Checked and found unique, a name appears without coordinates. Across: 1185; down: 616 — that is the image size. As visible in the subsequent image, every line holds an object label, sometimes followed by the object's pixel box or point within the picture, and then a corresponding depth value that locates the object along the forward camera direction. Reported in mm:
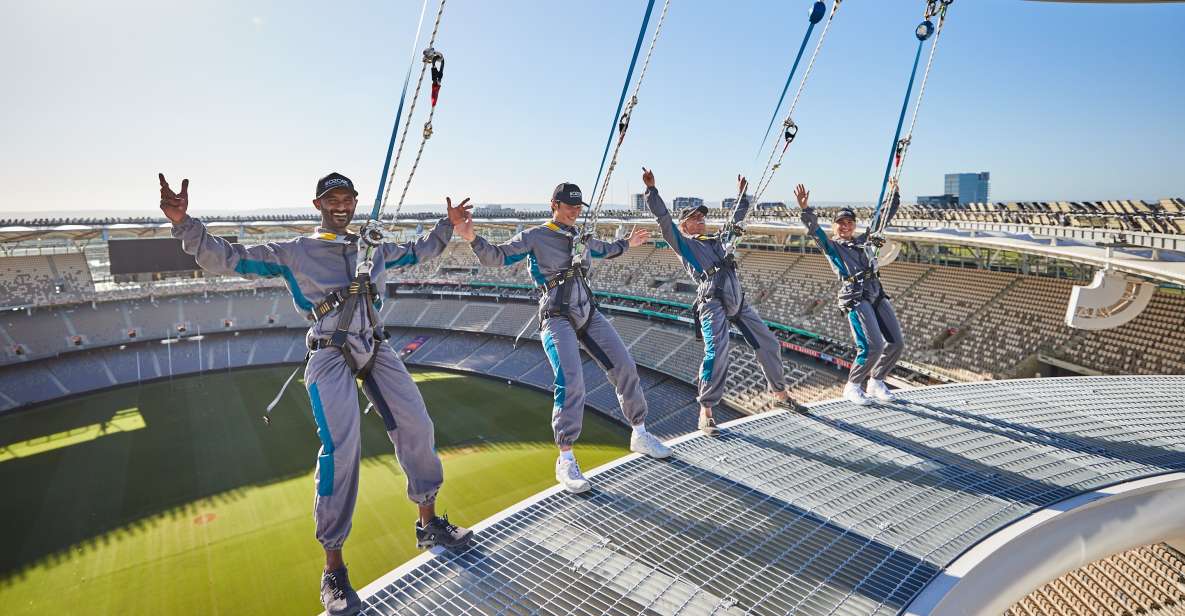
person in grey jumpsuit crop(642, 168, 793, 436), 6340
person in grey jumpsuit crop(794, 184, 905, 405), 7164
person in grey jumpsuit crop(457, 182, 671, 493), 5031
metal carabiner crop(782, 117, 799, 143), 6523
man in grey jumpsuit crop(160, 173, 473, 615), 3469
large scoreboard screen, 28828
